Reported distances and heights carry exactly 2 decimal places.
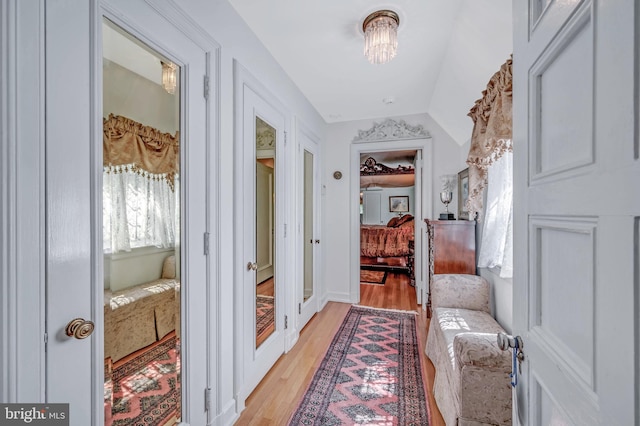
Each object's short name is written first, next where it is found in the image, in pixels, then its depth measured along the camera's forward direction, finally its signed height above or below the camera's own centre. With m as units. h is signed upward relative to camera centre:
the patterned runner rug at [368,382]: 1.73 -1.28
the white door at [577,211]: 0.43 +0.00
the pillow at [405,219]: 6.59 -0.17
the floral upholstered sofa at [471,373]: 1.36 -0.86
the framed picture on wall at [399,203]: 8.84 +0.30
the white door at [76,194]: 0.83 +0.06
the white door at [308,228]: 3.03 -0.20
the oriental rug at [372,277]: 4.94 -1.24
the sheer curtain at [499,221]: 2.07 -0.07
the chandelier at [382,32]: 1.77 +1.17
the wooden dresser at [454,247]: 2.85 -0.36
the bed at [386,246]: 5.80 -0.72
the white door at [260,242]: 1.90 -0.24
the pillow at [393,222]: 7.31 -0.27
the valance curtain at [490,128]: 1.53 +0.53
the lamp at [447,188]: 3.41 +0.30
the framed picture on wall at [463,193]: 3.12 +0.23
